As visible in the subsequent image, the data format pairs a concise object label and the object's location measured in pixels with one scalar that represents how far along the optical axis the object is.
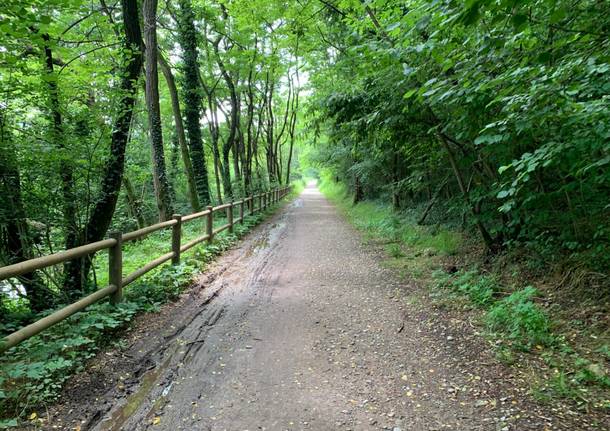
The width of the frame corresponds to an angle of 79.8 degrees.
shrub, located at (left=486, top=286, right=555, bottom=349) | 3.64
